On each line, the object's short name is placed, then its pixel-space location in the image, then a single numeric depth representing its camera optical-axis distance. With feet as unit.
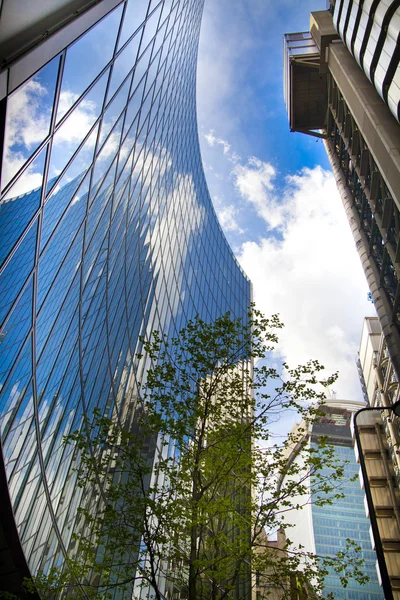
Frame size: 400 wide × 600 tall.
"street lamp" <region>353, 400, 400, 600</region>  22.75
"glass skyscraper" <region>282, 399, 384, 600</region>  395.34
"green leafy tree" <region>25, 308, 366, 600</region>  33.50
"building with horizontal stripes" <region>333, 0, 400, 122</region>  60.18
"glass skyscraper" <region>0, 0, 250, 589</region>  37.63
